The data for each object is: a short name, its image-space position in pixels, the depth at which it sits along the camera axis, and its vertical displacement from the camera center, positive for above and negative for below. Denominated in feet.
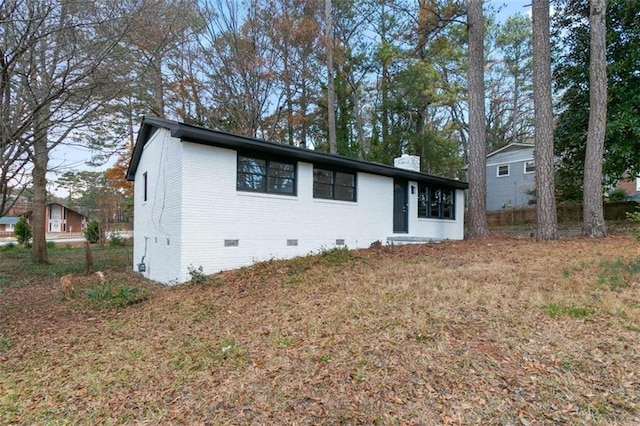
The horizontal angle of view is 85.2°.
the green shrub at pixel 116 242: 67.92 -3.54
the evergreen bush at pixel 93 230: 73.51 -1.28
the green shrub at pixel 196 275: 23.35 -3.52
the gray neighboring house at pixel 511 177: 70.64 +9.60
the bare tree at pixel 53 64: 13.52 +6.88
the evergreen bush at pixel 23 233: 68.69 -1.71
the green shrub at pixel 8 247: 62.10 -4.15
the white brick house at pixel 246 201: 24.85 +1.89
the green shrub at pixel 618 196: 62.18 +4.55
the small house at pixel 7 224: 149.07 +0.20
